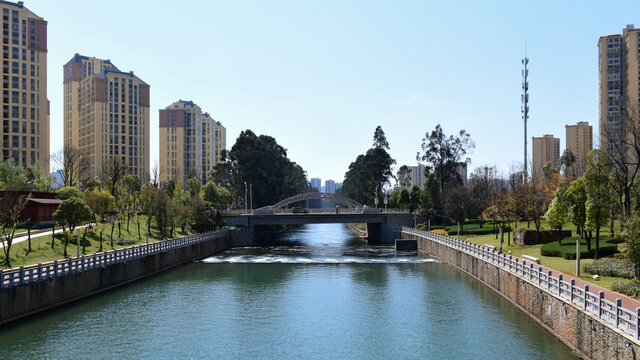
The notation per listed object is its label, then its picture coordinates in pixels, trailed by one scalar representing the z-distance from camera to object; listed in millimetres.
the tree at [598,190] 34906
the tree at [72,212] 41844
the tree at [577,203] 37969
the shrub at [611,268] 28359
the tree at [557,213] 43656
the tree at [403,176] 135625
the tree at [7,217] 34625
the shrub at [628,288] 23844
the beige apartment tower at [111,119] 156125
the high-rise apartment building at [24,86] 111875
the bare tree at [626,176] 36219
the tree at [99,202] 53219
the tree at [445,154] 90438
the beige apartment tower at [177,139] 190750
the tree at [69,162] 87500
